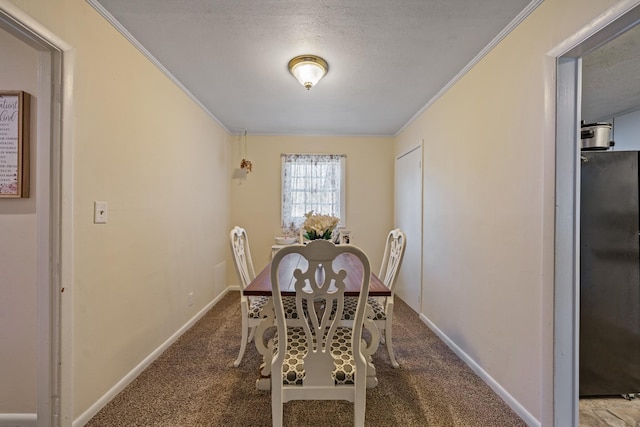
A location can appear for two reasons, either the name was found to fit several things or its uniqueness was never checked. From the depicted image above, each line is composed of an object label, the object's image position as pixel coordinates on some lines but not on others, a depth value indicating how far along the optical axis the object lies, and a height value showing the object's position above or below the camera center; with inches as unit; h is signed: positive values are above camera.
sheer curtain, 157.8 +15.1
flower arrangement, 80.7 -3.9
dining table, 56.4 -16.9
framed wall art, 54.0 +12.7
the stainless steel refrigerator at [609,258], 64.4 -10.1
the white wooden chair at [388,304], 76.5 -26.7
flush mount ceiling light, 80.0 +42.3
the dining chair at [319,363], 47.2 -27.3
